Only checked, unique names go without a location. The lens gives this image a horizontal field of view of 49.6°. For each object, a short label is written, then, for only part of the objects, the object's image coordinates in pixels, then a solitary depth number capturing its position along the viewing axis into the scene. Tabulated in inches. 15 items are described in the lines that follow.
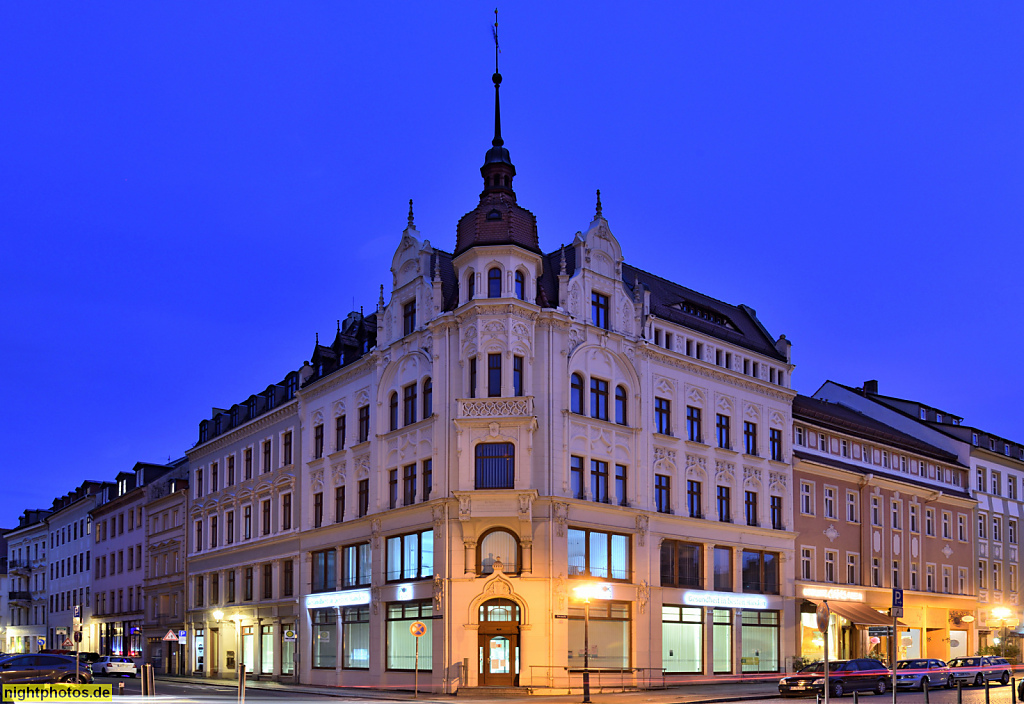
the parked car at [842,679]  1585.9
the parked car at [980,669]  1939.0
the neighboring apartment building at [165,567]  2733.8
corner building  1683.1
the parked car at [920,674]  1818.4
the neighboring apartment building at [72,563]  3521.2
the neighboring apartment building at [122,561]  3051.2
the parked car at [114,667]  2431.1
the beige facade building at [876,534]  2203.5
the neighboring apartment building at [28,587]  4119.1
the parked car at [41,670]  1601.9
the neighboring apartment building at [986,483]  2728.8
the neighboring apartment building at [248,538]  2223.2
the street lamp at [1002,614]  2706.7
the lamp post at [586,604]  1690.5
